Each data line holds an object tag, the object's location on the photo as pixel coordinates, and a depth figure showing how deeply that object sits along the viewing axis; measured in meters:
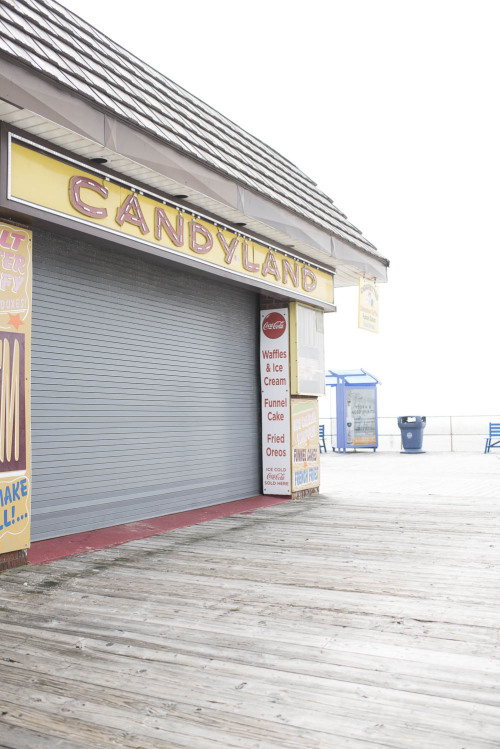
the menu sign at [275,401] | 9.95
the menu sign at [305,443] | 9.98
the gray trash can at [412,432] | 19.67
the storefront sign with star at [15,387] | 5.44
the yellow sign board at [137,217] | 5.49
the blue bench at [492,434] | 20.03
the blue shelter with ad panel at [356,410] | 20.56
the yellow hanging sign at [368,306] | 11.03
